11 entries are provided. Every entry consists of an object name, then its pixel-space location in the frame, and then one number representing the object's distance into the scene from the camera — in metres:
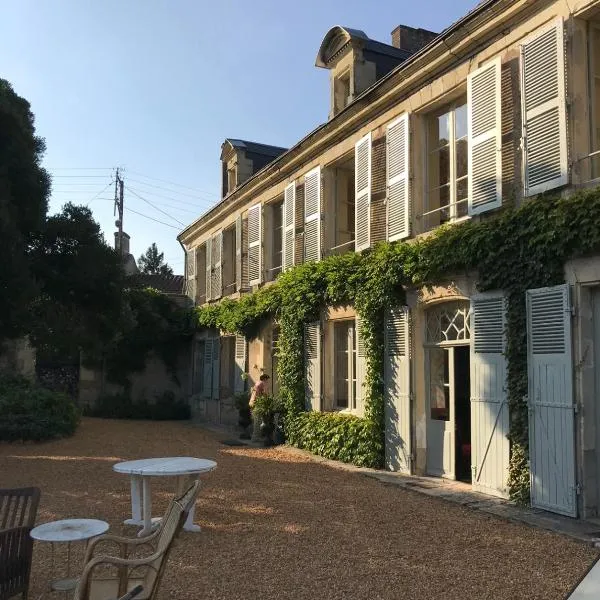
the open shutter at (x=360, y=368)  9.97
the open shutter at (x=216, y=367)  16.84
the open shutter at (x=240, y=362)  14.97
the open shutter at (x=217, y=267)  17.11
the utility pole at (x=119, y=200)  32.03
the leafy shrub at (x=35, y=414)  12.37
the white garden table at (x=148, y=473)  5.77
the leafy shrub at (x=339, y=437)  9.64
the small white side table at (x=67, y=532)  4.20
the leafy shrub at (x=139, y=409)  18.80
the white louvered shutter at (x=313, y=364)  11.52
